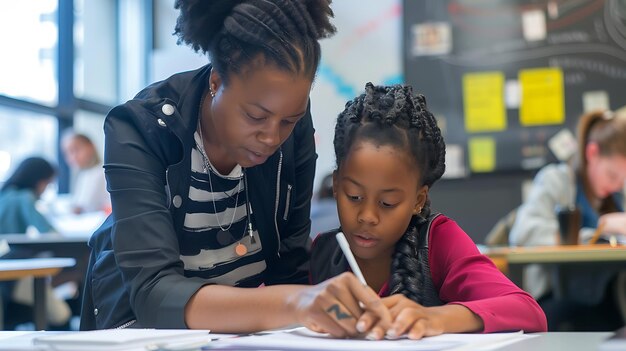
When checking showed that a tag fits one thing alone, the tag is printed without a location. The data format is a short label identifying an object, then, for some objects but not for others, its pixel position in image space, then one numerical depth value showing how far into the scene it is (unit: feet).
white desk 2.64
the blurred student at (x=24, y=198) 13.50
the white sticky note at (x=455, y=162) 15.33
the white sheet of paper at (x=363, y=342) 2.66
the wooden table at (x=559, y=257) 7.39
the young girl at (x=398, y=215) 4.03
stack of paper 2.66
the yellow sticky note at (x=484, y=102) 15.30
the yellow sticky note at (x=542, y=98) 15.06
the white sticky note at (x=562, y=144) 14.90
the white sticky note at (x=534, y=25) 15.24
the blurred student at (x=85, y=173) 16.51
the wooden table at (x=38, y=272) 8.21
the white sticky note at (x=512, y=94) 15.26
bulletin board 14.94
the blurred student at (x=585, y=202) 9.11
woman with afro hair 3.35
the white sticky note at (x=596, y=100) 14.84
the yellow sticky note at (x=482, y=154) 15.25
